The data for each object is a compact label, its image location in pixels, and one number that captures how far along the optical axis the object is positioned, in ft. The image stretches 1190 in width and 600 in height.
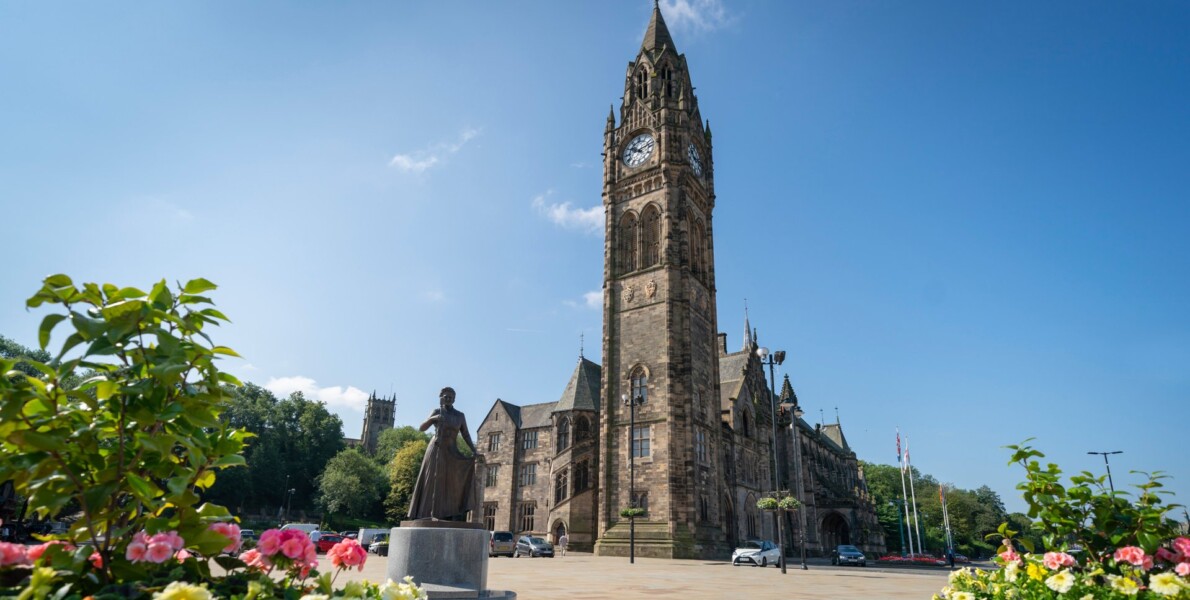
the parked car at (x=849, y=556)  120.37
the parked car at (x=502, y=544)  130.00
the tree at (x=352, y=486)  220.84
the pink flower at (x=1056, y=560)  15.70
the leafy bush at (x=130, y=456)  9.41
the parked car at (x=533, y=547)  121.39
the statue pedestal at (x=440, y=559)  30.99
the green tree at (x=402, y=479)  226.79
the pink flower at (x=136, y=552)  9.75
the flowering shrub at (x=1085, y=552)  14.88
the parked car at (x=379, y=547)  118.62
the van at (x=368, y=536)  129.19
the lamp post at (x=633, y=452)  112.78
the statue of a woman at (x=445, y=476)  35.73
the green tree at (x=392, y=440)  309.22
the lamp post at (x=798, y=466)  173.78
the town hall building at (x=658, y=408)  118.11
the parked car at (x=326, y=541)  110.32
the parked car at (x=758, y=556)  102.99
